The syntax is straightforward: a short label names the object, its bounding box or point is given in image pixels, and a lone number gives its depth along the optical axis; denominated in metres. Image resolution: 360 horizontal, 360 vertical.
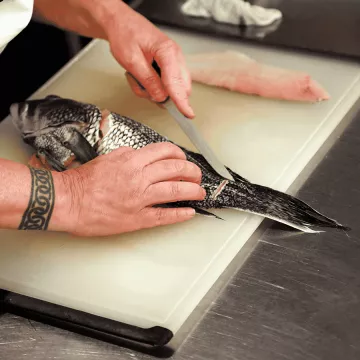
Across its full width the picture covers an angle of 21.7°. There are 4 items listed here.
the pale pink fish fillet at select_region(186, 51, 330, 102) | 1.20
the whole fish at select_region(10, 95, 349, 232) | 1.04
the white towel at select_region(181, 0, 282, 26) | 1.35
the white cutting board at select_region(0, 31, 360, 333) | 1.00
